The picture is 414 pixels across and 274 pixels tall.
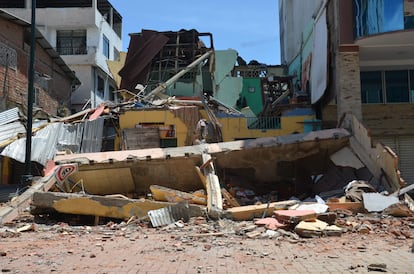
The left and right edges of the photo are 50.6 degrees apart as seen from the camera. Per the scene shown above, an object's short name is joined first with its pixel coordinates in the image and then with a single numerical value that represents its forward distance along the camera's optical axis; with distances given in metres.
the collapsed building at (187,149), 11.92
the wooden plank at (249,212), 10.43
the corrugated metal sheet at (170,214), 10.22
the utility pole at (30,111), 12.51
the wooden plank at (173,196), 11.56
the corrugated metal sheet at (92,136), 19.78
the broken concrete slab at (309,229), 8.46
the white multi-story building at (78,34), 32.34
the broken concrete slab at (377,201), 10.89
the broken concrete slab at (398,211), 10.54
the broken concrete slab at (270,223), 9.20
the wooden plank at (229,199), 12.10
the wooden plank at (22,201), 10.68
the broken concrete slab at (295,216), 8.99
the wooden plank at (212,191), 10.50
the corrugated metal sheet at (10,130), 15.73
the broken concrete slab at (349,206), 11.15
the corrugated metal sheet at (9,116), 16.77
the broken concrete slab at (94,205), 10.85
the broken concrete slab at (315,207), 10.34
